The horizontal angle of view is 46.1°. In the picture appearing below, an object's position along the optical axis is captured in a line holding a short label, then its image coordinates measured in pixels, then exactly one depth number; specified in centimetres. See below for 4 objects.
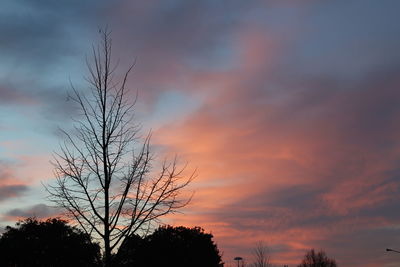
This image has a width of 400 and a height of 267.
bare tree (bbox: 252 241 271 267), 5934
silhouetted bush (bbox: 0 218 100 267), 4372
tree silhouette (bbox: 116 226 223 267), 4762
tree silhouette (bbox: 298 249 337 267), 11692
